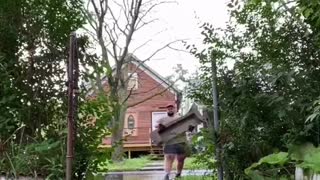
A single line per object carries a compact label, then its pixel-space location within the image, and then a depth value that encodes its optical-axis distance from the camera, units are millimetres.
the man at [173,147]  5528
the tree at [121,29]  15742
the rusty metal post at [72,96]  3041
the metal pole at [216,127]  4297
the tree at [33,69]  3756
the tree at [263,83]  3895
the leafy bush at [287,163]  3200
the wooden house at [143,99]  18516
